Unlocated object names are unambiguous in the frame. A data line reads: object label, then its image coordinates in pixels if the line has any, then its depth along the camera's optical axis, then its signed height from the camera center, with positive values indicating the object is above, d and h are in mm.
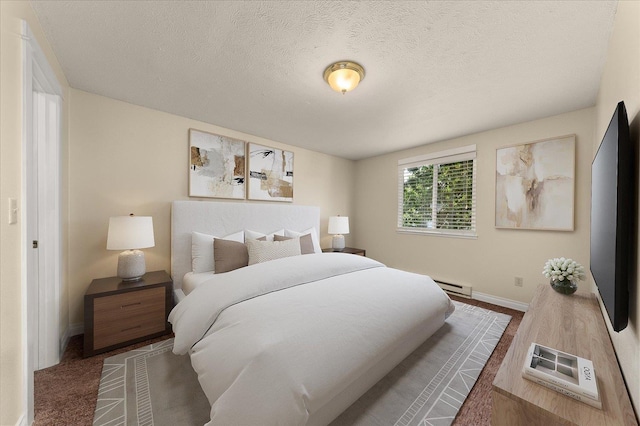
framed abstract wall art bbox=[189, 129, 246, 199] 2973 +573
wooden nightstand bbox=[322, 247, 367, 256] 4153 -704
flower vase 1934 -604
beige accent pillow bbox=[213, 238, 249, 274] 2613 -506
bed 1094 -722
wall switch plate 1171 -12
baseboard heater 3379 -1123
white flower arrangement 1930 -481
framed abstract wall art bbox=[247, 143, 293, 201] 3477 +559
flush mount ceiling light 1842 +1064
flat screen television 901 -26
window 3477 +290
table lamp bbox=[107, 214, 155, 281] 2182 -289
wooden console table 851 -706
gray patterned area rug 1413 -1215
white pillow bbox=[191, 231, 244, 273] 2688 -490
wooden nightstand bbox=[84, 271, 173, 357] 1980 -905
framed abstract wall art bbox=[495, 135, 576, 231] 2650 +318
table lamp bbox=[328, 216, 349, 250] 4172 -323
